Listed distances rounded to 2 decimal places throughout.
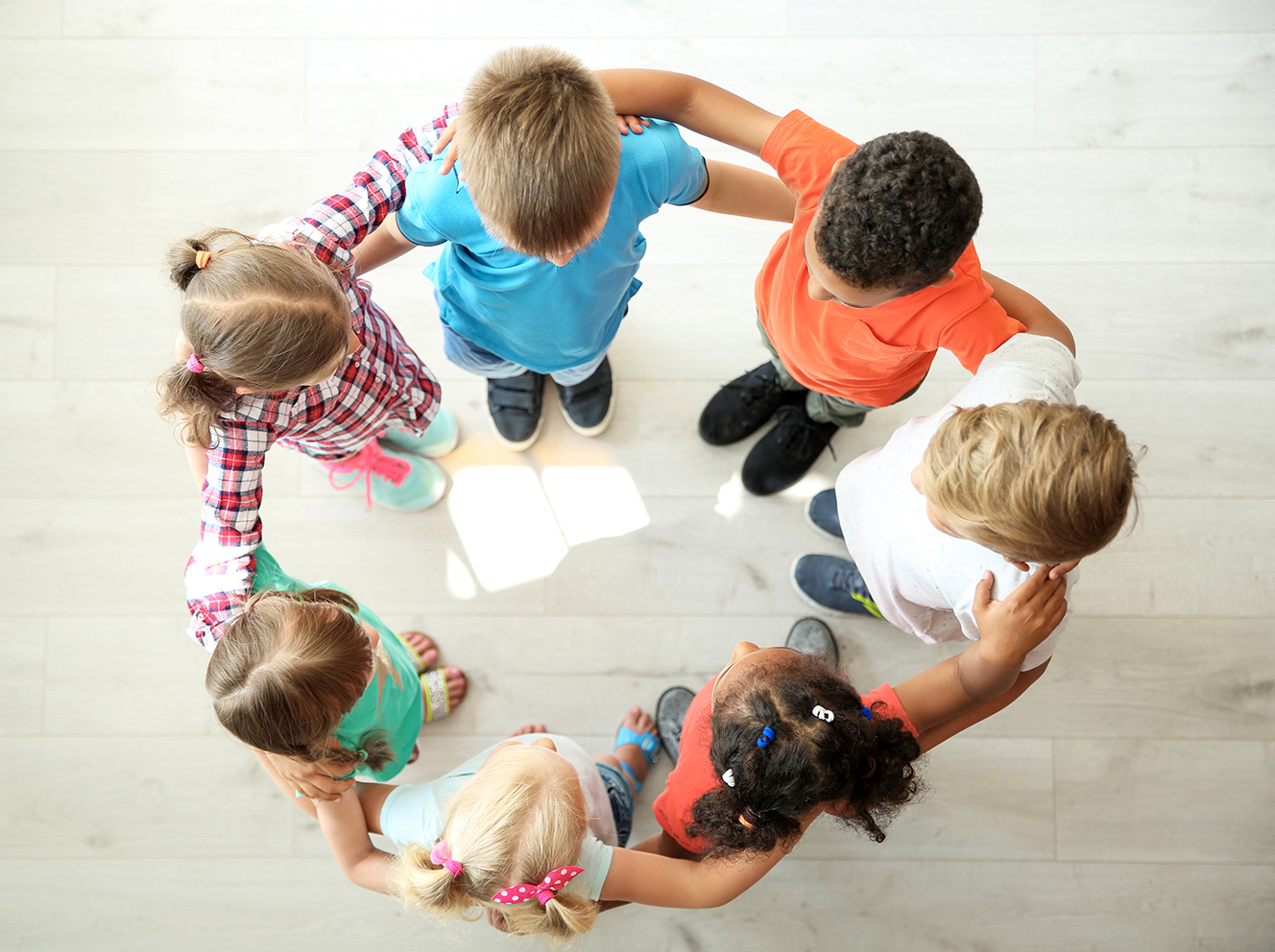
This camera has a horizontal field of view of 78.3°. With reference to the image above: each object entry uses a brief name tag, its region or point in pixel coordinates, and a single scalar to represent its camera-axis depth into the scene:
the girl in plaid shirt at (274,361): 1.04
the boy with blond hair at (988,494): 0.84
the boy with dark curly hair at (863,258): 0.93
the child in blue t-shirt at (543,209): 0.93
